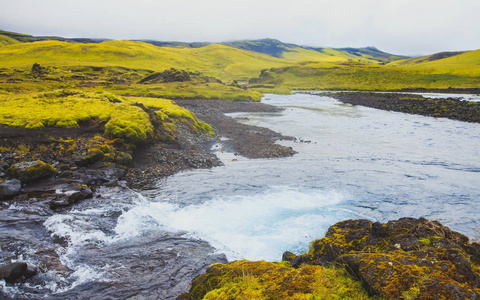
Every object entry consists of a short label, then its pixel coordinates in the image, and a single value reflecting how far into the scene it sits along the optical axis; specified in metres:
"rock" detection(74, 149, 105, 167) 19.29
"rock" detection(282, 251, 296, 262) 8.09
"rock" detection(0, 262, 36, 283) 8.01
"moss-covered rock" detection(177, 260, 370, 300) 5.39
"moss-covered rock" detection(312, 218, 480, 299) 4.86
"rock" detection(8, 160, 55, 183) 15.58
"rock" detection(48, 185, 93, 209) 13.97
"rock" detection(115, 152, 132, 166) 21.23
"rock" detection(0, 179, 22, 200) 13.80
